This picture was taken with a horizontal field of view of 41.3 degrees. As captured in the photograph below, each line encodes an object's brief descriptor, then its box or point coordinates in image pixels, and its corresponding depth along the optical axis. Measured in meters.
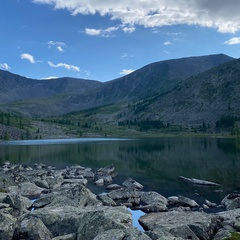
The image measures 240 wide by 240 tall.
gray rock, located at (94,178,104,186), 56.14
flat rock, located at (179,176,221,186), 53.65
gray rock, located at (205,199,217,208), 39.12
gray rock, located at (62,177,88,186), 54.16
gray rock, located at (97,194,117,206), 38.94
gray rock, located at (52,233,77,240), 22.41
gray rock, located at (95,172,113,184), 58.91
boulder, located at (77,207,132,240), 22.22
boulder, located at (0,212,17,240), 23.11
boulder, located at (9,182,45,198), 46.69
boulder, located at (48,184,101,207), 34.12
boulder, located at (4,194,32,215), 34.08
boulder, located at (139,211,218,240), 24.66
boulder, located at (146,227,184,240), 21.12
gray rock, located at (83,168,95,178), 64.50
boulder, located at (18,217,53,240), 23.34
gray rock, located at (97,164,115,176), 68.53
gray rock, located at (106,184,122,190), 52.19
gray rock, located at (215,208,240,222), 28.16
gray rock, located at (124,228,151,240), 19.14
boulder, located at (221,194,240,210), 36.81
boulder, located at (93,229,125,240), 19.25
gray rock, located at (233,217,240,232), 25.81
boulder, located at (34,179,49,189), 52.14
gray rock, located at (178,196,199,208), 39.22
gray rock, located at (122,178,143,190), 51.94
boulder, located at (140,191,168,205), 39.77
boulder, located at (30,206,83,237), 25.19
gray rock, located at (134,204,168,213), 36.55
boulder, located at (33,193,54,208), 37.22
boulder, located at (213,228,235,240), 23.34
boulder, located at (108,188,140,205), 42.25
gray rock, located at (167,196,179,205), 40.19
